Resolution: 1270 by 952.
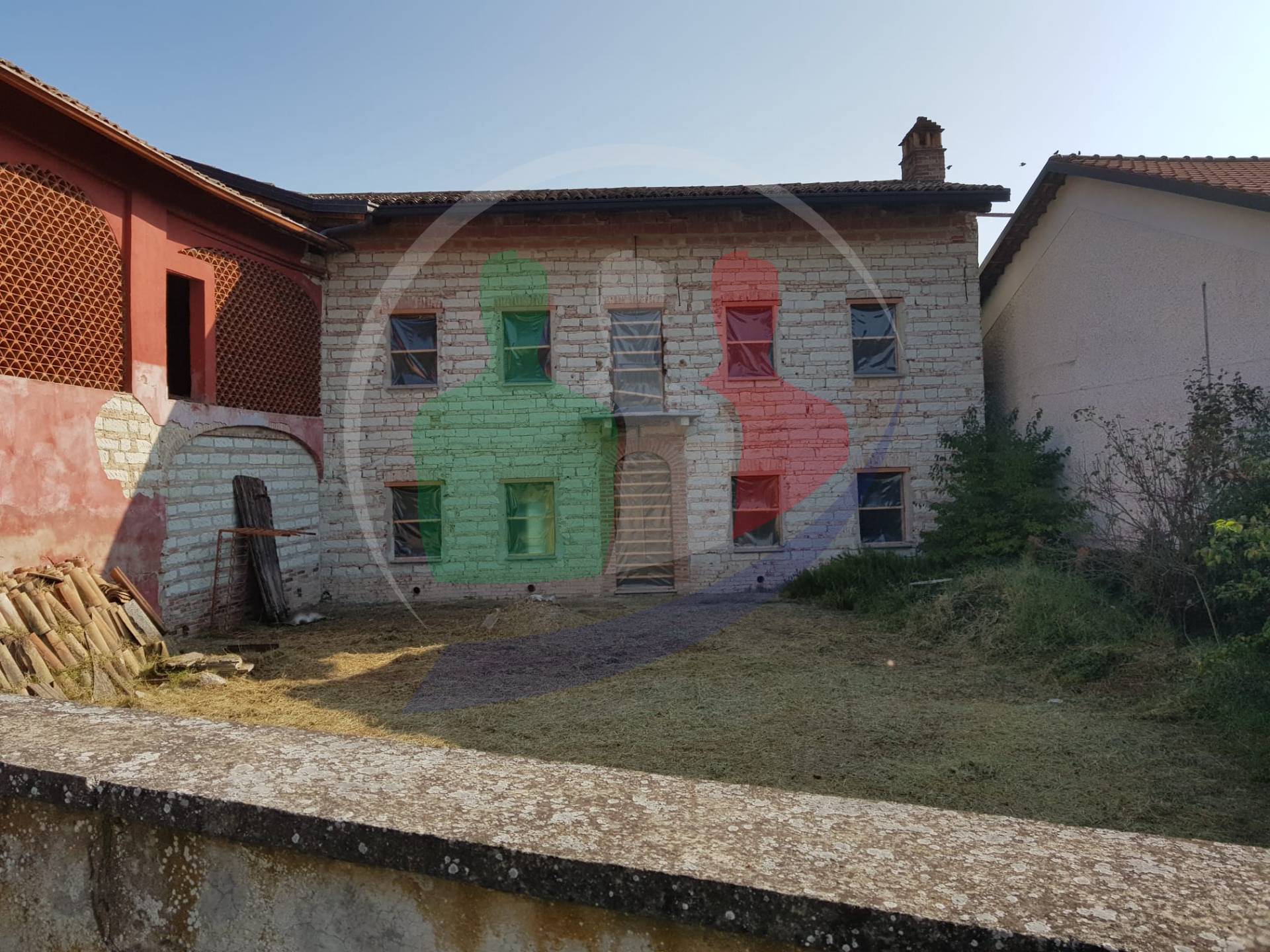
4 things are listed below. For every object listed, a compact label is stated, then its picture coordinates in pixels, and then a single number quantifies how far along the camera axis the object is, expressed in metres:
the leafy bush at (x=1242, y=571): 5.60
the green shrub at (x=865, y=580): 11.13
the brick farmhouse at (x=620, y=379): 13.35
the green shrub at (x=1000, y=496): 11.16
